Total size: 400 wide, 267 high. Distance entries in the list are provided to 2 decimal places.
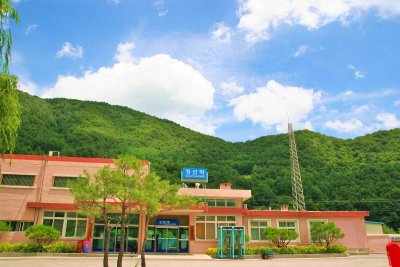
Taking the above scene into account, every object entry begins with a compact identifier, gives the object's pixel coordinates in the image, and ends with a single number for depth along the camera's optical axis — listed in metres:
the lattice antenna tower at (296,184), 34.82
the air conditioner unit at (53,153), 25.55
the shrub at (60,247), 20.59
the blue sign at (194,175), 26.27
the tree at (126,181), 11.89
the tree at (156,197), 12.45
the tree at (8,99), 8.15
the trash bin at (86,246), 21.34
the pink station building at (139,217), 22.77
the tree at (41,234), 20.28
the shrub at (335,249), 23.85
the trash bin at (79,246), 21.32
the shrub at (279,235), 23.59
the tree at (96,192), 12.01
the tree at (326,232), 24.22
